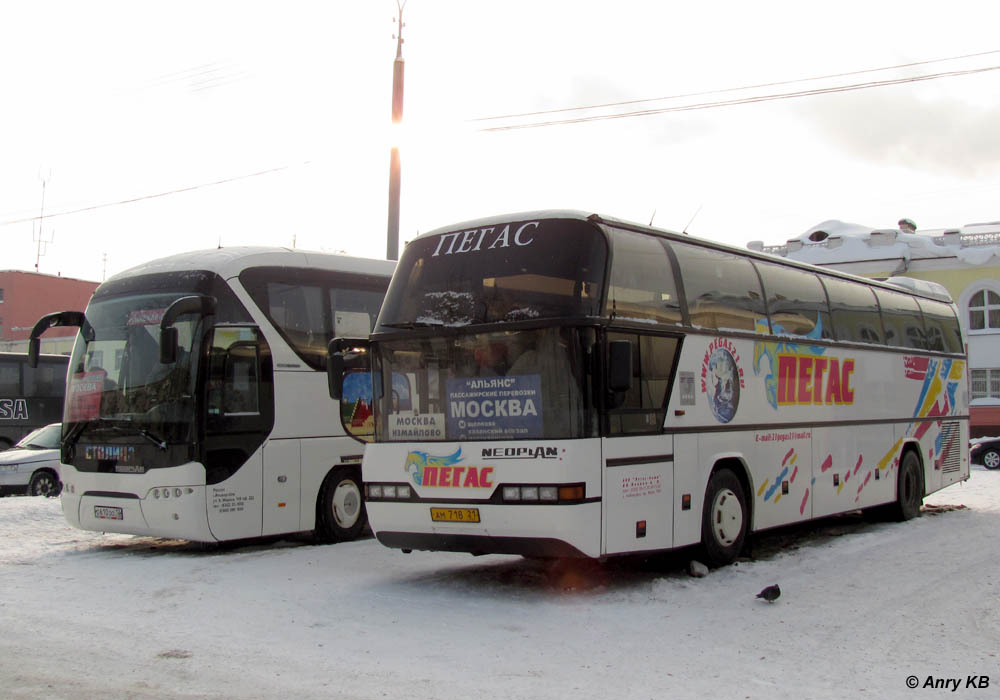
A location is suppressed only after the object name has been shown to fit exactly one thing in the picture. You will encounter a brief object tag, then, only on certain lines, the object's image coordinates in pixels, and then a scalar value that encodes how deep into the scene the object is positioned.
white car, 21.52
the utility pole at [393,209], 18.53
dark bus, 26.58
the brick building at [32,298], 68.19
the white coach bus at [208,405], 11.54
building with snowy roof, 41.38
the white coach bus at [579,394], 8.80
